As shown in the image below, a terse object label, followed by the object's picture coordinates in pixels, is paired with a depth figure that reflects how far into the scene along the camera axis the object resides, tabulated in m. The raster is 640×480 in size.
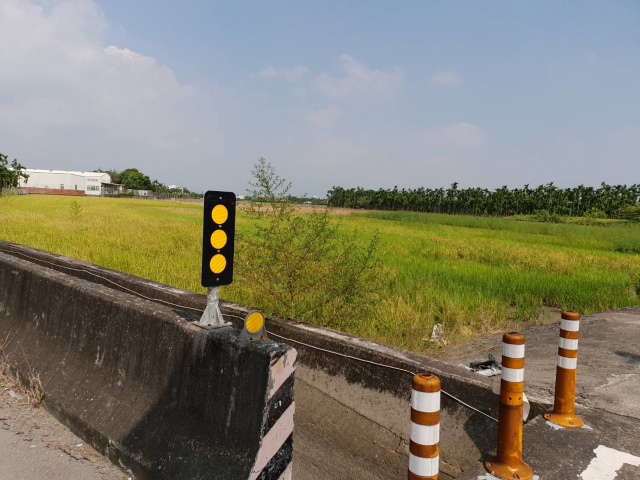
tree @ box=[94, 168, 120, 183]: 133.62
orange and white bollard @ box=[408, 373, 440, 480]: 2.14
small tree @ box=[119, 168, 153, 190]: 123.69
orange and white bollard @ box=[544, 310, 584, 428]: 3.02
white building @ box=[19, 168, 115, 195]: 96.22
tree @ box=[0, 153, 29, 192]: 59.19
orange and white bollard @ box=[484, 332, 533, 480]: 2.51
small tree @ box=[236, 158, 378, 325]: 5.00
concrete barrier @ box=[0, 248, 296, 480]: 2.44
